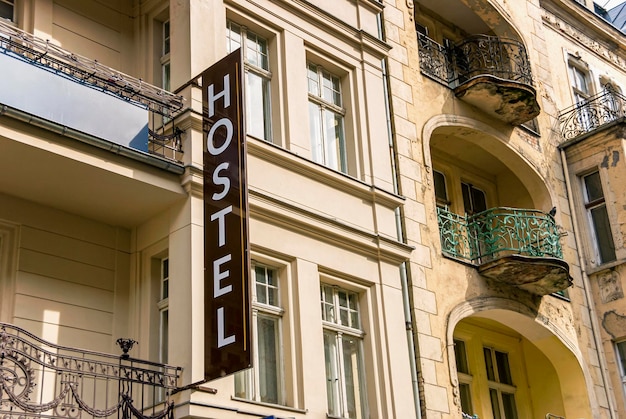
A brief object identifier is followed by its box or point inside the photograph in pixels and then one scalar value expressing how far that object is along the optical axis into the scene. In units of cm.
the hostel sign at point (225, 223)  1033
